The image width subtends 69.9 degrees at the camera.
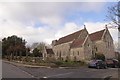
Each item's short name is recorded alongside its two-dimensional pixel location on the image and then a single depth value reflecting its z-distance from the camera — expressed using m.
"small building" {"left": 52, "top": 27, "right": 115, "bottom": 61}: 22.67
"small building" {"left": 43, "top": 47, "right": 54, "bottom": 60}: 31.28
